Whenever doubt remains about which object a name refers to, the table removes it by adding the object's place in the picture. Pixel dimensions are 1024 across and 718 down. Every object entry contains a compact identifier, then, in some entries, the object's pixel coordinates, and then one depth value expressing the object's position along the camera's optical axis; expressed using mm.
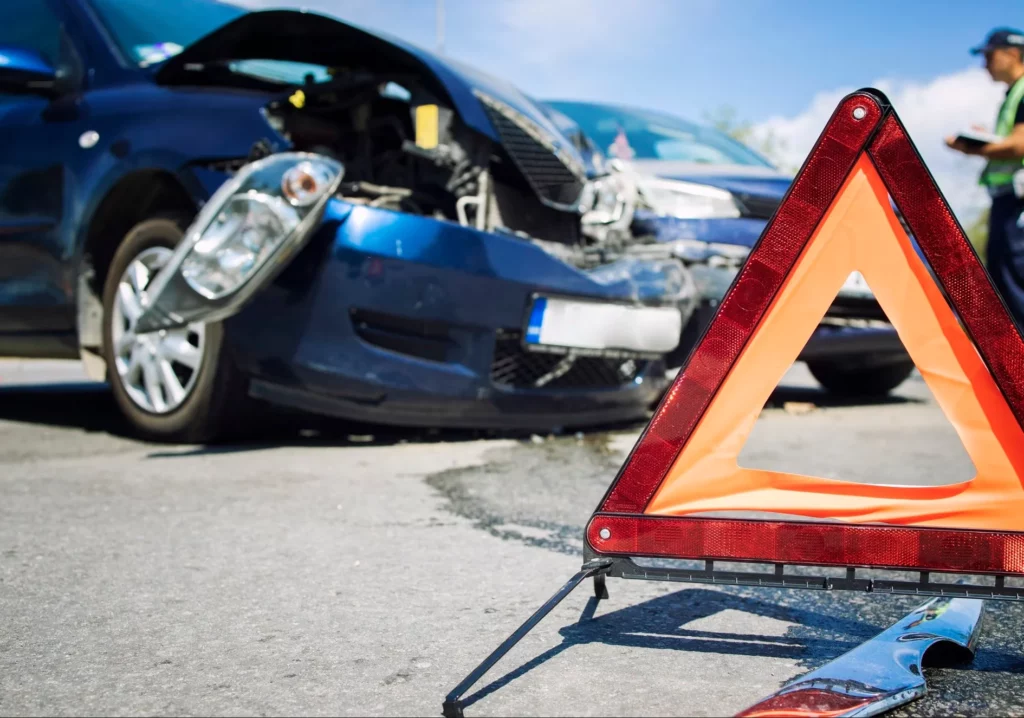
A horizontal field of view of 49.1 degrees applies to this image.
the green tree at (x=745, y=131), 46153
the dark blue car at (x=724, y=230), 5279
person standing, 4477
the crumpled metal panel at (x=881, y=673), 1615
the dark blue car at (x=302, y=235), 3816
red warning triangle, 1874
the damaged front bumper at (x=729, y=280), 5113
